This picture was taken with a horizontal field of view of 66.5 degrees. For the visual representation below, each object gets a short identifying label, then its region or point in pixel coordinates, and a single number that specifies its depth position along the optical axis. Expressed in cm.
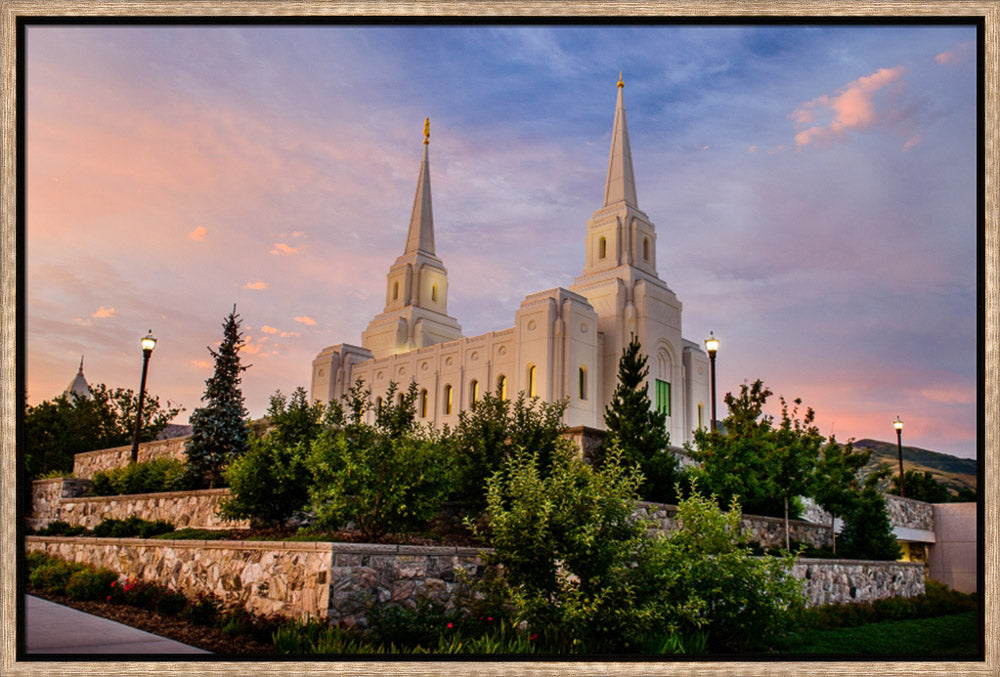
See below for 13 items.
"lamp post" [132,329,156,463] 1758
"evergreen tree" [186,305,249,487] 1717
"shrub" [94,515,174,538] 1231
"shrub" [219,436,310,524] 1152
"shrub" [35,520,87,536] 1426
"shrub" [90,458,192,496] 1714
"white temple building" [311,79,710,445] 3738
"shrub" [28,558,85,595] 1151
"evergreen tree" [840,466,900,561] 1858
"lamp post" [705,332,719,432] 1820
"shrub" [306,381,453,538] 994
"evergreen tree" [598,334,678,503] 1577
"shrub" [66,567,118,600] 1073
